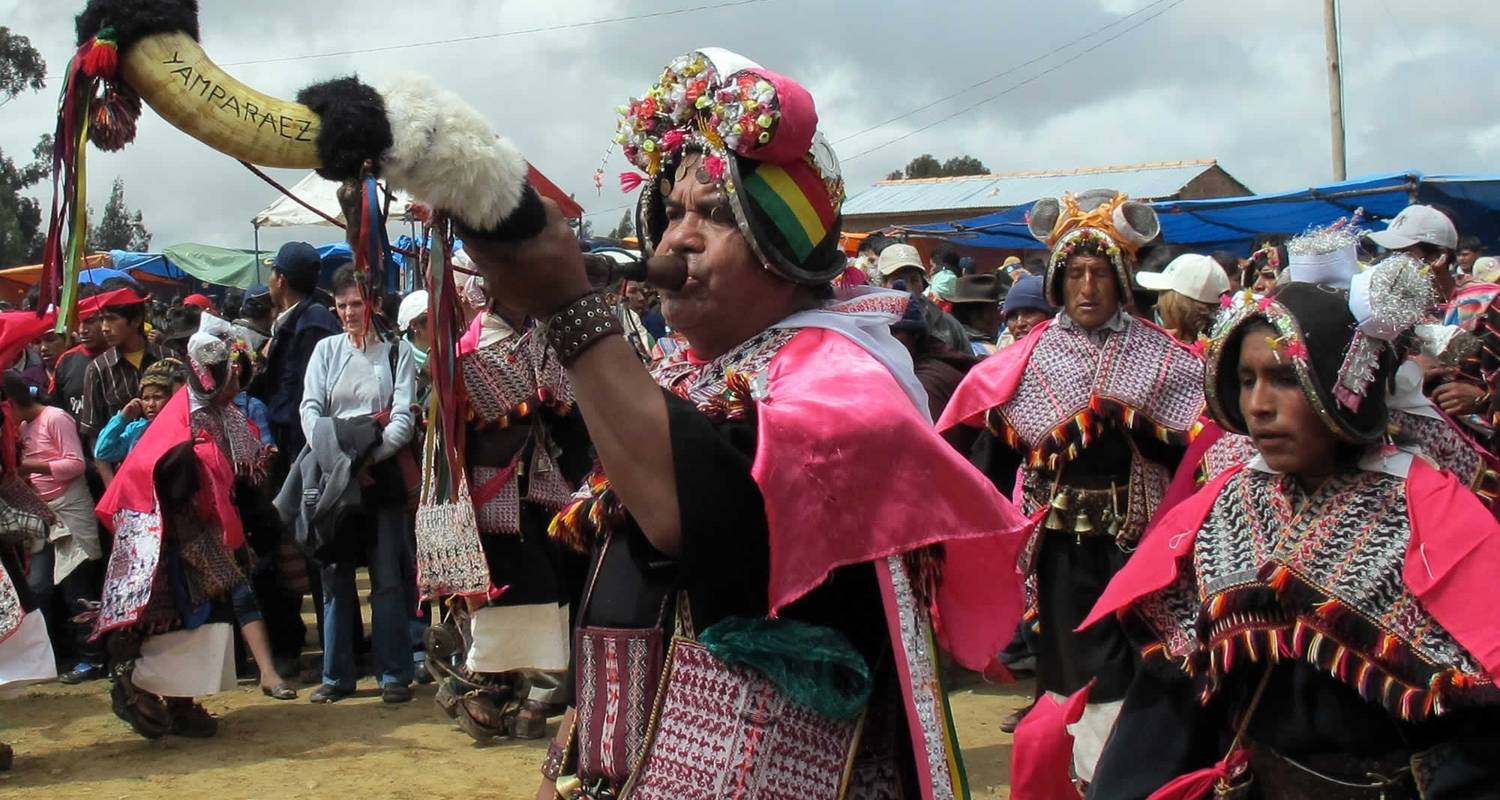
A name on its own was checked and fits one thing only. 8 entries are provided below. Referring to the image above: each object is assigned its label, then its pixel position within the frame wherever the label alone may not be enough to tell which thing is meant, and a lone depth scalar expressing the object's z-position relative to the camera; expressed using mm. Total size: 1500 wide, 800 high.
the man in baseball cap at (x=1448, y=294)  5895
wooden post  21625
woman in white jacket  7727
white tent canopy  13056
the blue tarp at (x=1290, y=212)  13703
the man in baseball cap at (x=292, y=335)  8617
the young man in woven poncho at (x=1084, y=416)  5871
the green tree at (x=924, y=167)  59562
